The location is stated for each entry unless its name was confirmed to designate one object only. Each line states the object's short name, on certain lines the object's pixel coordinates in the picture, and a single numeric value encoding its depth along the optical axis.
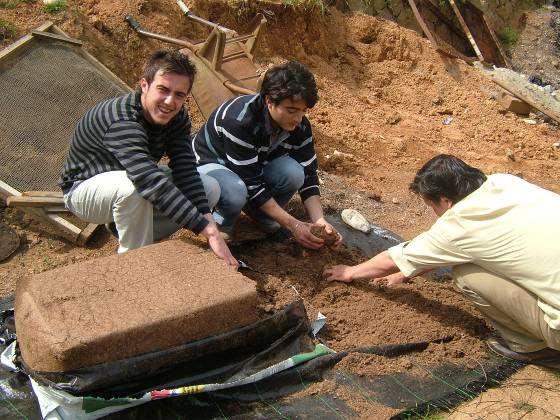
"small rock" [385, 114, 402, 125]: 7.06
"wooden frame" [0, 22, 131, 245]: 3.45
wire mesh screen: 3.73
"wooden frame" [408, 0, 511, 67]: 8.77
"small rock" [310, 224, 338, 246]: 3.37
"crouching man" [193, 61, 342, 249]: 3.10
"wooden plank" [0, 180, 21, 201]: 3.50
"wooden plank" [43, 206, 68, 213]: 3.53
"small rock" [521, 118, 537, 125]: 7.65
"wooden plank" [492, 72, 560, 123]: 7.79
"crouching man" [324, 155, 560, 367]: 2.65
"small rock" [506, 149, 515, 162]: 6.75
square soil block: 2.14
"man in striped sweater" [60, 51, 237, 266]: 2.77
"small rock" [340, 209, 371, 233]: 4.02
